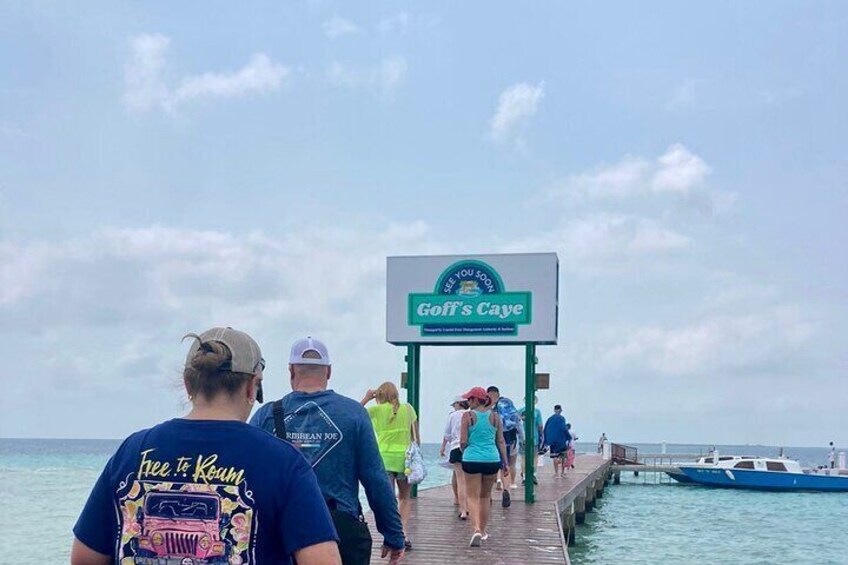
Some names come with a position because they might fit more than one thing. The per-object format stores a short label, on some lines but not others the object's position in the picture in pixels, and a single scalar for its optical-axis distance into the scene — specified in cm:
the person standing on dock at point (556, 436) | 2233
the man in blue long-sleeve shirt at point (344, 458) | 432
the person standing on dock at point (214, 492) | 248
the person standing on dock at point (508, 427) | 1448
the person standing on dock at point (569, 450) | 2328
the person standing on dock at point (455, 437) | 1154
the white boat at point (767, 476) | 4222
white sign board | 1373
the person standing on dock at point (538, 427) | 1772
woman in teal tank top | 1025
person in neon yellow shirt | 876
